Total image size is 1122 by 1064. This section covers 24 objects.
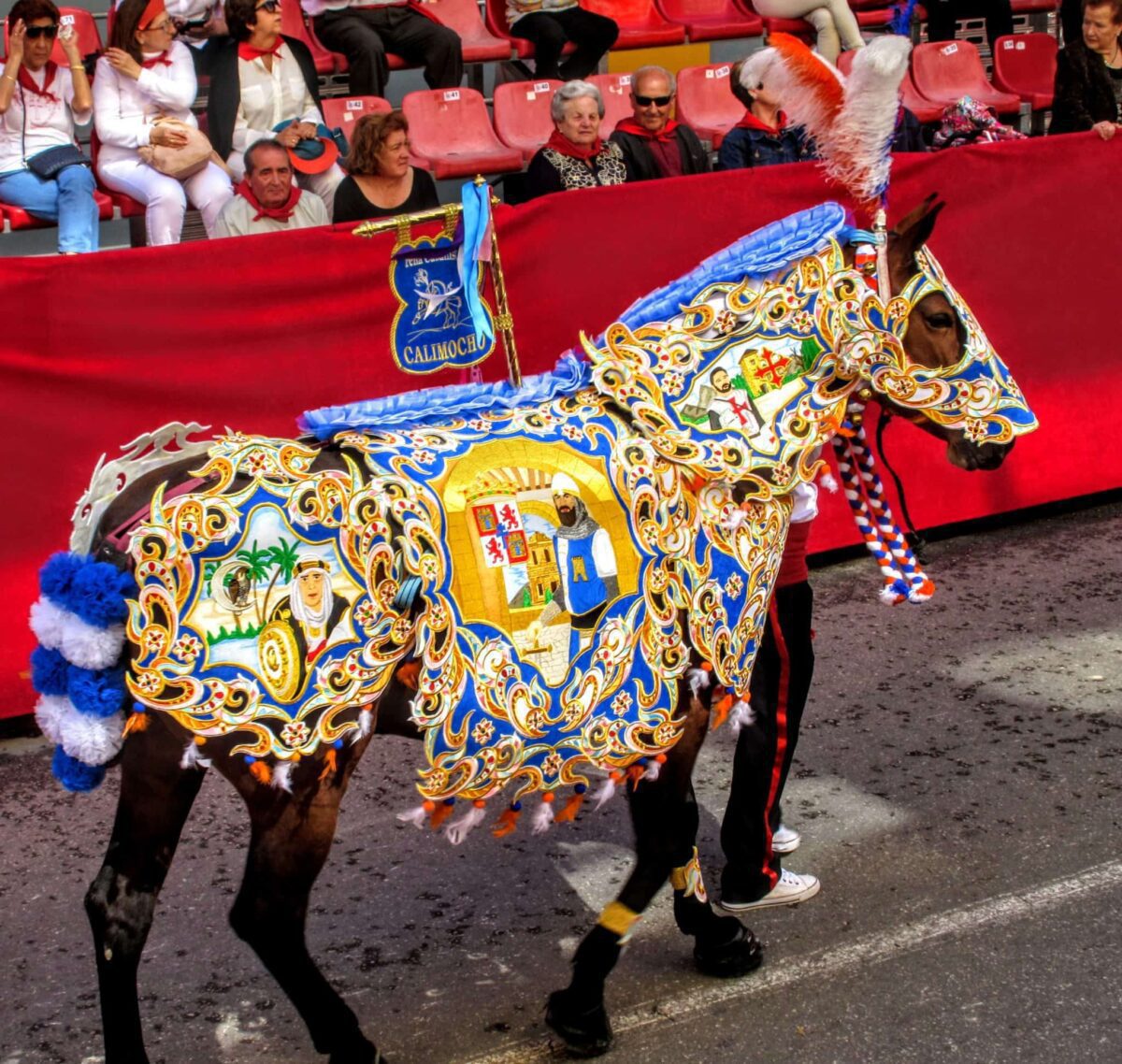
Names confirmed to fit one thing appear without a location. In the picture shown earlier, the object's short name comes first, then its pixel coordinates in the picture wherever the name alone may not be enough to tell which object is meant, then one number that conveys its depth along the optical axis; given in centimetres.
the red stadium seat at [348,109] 899
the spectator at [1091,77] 876
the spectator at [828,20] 1038
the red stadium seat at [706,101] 1034
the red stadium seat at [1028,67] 1148
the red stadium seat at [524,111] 981
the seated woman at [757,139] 749
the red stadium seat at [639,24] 1099
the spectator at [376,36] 938
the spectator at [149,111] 784
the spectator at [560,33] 1002
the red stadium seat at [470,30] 1019
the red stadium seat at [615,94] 995
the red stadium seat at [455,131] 951
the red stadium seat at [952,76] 1112
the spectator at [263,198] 703
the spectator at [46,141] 775
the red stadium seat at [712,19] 1114
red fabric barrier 570
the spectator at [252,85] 817
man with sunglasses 804
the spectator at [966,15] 1178
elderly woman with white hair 771
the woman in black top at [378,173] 686
